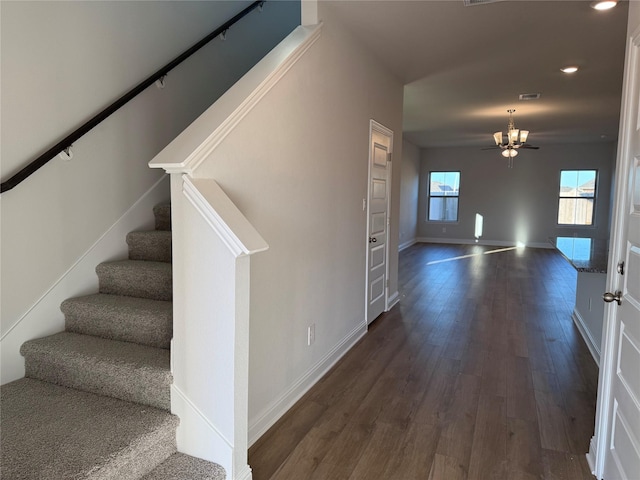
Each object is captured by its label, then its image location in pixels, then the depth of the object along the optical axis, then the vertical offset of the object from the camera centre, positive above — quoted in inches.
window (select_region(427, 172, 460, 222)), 456.1 +9.6
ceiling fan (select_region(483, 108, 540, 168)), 246.7 +39.9
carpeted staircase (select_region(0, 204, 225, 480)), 60.7 -35.3
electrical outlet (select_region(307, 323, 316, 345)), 110.4 -34.8
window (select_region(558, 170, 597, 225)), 405.7 +9.5
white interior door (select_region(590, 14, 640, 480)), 63.3 -18.9
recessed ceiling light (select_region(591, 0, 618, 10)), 101.7 +49.5
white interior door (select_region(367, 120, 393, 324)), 157.9 -5.4
